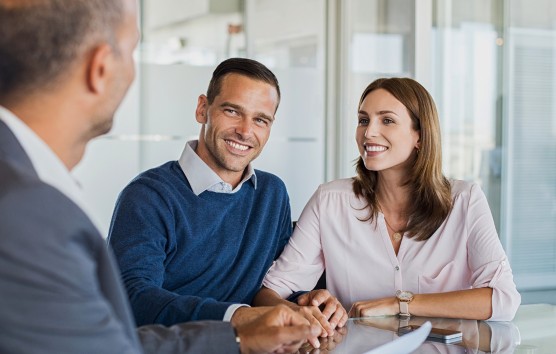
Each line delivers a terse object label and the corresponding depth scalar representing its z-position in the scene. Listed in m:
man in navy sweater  2.28
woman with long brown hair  2.61
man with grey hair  0.83
